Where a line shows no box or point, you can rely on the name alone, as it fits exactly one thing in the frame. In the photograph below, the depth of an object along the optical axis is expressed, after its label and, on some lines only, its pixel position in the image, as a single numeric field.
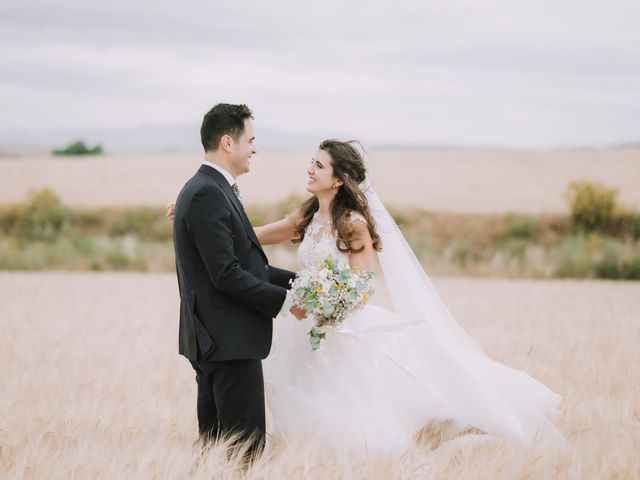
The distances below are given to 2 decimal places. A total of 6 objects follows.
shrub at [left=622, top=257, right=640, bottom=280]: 20.24
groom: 4.34
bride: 5.18
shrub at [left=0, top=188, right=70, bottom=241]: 25.22
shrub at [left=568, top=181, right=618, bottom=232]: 24.47
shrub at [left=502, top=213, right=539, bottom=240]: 24.17
